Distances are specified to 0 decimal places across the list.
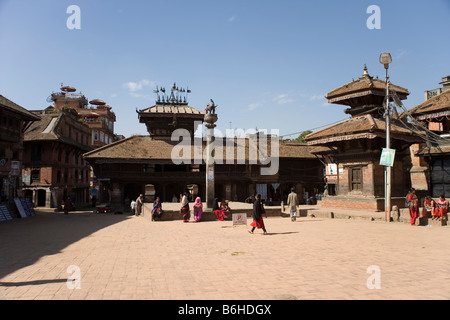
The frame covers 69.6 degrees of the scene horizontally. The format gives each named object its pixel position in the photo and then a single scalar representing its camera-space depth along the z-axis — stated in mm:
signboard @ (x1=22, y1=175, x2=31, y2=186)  34938
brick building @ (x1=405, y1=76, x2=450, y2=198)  21453
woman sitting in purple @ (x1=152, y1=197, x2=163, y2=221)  18156
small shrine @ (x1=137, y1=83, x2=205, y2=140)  37631
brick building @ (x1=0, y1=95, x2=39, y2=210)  23641
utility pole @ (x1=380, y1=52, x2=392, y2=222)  16266
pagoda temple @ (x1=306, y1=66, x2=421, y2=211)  21266
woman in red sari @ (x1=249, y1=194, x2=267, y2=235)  12559
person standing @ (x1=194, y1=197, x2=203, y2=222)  17453
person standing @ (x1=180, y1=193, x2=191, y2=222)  17547
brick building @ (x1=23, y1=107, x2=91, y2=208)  35844
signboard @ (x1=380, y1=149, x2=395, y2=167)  15766
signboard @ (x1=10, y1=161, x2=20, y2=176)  25828
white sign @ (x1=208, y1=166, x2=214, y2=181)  19028
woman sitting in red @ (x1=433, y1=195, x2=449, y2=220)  15086
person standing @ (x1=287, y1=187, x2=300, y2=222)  17297
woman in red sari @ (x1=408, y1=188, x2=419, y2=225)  14836
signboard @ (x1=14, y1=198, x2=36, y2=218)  24078
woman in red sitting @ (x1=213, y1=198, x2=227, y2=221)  18125
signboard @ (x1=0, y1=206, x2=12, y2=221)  21556
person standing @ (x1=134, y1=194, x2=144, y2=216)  25094
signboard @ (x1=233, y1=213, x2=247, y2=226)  15188
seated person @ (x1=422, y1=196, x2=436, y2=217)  15914
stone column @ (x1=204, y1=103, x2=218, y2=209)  19031
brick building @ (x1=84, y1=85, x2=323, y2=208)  33281
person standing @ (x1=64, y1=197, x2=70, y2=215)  27950
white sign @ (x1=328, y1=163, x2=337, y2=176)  31362
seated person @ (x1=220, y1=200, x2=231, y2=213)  18495
